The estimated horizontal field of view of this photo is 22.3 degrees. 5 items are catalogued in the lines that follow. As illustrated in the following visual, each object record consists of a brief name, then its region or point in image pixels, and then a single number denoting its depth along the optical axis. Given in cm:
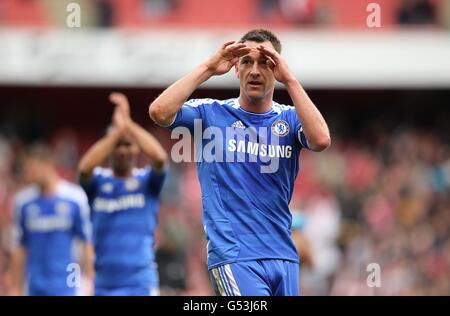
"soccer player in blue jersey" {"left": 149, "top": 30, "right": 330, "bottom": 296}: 766
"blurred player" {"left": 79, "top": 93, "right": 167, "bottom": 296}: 1055
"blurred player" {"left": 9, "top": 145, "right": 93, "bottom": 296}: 1201
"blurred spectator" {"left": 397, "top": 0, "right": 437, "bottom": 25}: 2669
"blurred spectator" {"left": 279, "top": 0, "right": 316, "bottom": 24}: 2672
